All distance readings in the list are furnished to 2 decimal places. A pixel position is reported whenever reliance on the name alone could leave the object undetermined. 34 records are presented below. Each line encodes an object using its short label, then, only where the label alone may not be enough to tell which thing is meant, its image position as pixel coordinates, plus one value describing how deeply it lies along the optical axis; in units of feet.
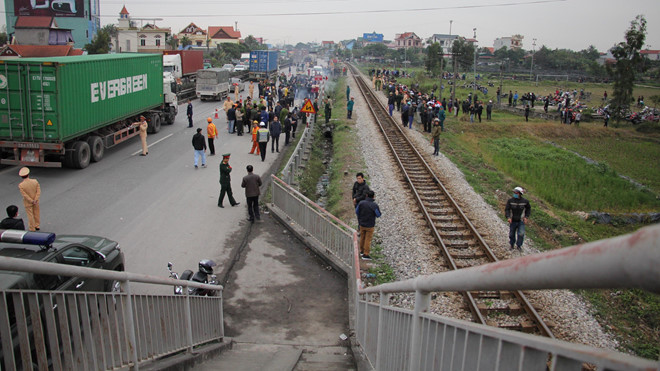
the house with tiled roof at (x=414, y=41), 648.79
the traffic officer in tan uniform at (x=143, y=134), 68.59
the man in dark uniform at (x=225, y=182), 48.11
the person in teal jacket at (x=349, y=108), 112.06
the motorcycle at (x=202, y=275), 26.27
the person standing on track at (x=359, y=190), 40.91
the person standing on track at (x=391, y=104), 116.49
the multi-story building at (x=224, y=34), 515.95
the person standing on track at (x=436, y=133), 75.31
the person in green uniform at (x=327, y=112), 106.32
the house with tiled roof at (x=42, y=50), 149.85
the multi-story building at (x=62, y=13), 240.12
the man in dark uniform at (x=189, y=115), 90.91
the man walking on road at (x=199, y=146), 61.72
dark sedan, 17.62
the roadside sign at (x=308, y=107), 83.30
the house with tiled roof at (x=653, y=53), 454.89
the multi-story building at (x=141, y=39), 270.87
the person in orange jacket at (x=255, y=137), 71.80
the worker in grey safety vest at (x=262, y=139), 66.85
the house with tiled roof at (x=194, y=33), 429.13
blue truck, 194.59
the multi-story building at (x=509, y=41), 577.02
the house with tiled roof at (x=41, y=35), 176.45
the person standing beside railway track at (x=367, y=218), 37.37
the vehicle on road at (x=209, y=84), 133.80
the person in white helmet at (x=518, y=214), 41.29
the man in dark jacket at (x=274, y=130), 73.63
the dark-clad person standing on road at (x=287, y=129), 81.15
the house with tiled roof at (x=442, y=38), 599.33
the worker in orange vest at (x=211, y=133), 68.44
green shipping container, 53.72
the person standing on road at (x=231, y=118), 87.15
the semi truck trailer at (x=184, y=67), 138.08
